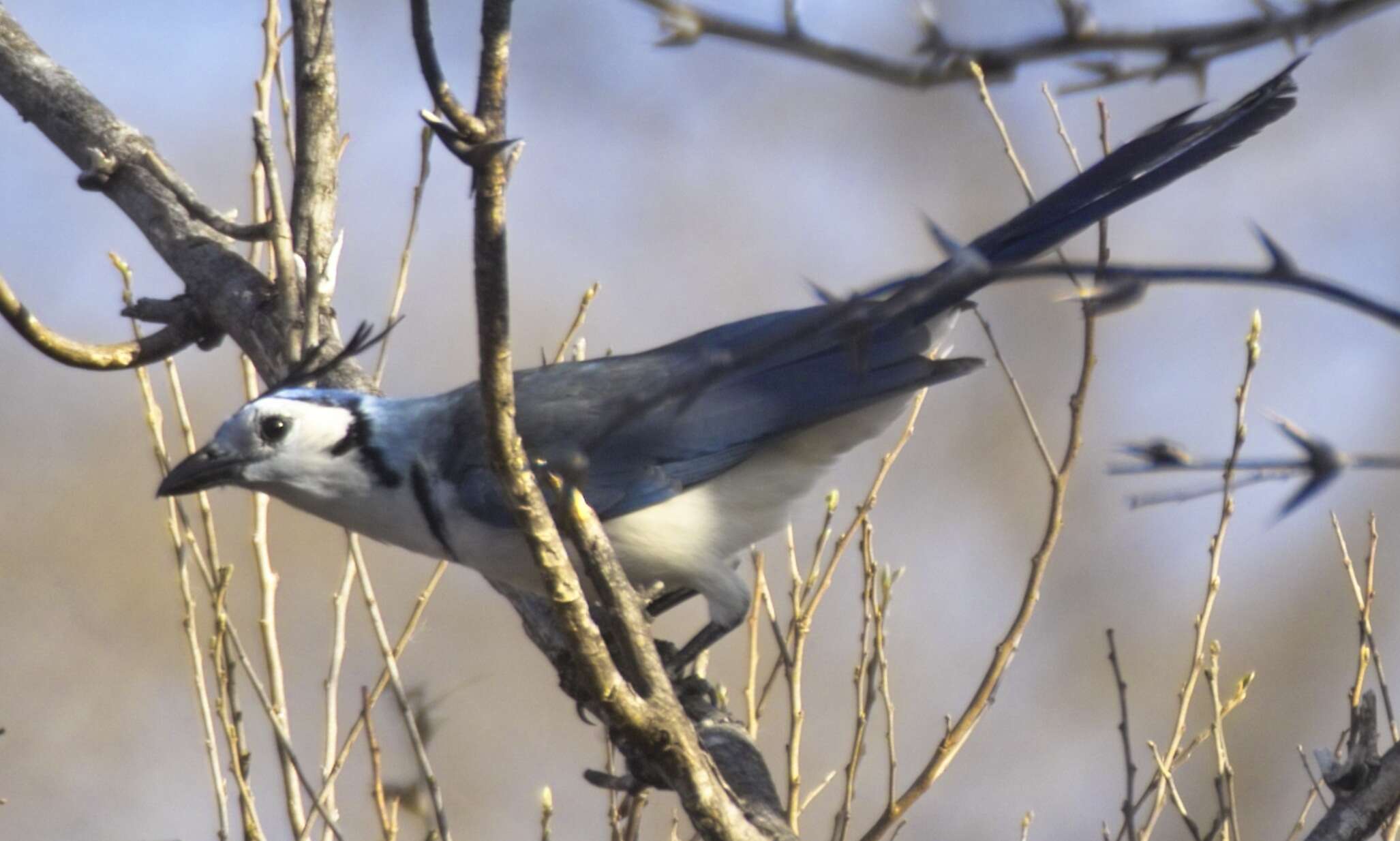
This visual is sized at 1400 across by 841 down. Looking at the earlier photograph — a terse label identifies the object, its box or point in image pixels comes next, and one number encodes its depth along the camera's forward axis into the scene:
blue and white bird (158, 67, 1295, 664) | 6.14
